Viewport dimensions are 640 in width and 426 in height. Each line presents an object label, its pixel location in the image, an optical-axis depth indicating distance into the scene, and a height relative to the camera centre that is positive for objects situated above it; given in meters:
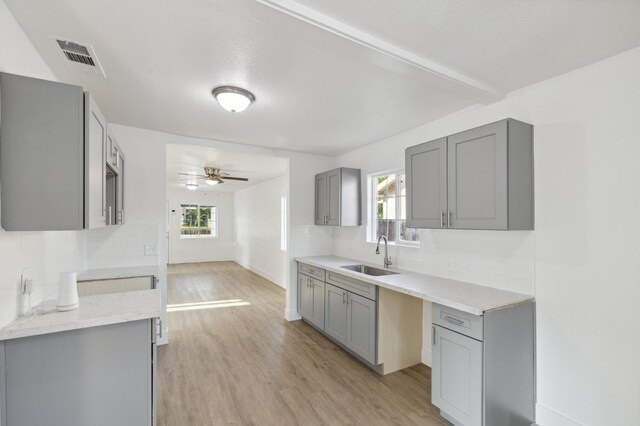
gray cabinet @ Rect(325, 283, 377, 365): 3.05 -1.18
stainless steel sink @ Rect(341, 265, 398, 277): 3.58 -0.69
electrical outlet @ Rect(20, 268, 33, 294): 1.73 -0.40
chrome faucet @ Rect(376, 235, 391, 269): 3.62 -0.52
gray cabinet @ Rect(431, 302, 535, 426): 2.04 -1.08
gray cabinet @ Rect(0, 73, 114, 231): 1.49 +0.30
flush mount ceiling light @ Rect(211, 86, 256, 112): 2.43 +0.95
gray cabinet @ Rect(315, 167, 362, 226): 4.14 +0.23
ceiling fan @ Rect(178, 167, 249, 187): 5.93 +0.76
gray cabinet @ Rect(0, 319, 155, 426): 1.53 -0.88
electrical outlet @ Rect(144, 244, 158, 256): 3.58 -0.43
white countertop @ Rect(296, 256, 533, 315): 2.12 -0.63
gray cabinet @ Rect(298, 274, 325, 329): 3.94 -1.18
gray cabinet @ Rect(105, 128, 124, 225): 2.52 +0.29
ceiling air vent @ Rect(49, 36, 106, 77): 1.87 +1.04
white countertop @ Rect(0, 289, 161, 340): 1.53 -0.57
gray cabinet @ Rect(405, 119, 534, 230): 2.19 +0.28
